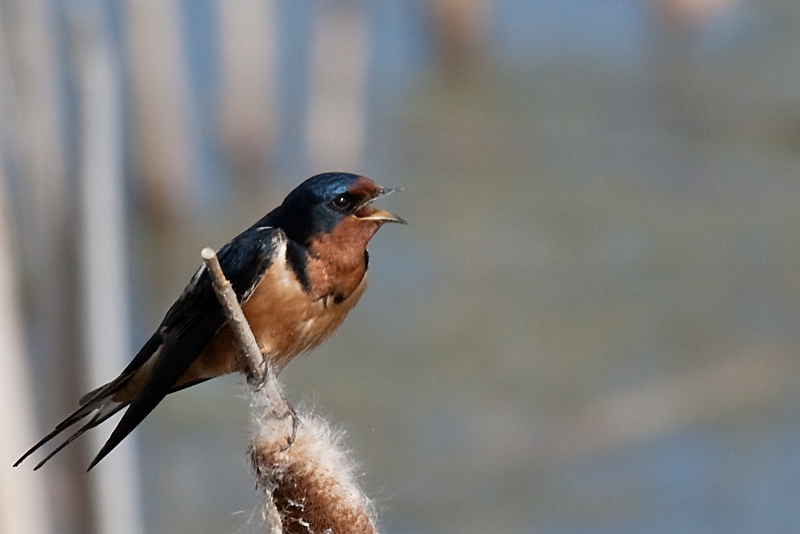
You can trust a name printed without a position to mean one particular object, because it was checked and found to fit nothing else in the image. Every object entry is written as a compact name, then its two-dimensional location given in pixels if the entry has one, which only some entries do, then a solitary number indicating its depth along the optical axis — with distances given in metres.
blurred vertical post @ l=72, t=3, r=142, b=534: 4.08
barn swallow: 3.57
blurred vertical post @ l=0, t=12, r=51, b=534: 3.81
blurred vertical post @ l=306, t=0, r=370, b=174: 9.41
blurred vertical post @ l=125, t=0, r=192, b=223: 8.16
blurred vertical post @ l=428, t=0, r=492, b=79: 12.15
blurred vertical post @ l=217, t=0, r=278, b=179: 8.86
